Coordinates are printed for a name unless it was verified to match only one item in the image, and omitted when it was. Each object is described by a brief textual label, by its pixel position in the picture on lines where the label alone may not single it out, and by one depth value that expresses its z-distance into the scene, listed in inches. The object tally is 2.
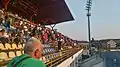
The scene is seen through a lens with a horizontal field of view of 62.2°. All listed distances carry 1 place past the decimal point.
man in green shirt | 31.0
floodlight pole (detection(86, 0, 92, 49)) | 658.5
